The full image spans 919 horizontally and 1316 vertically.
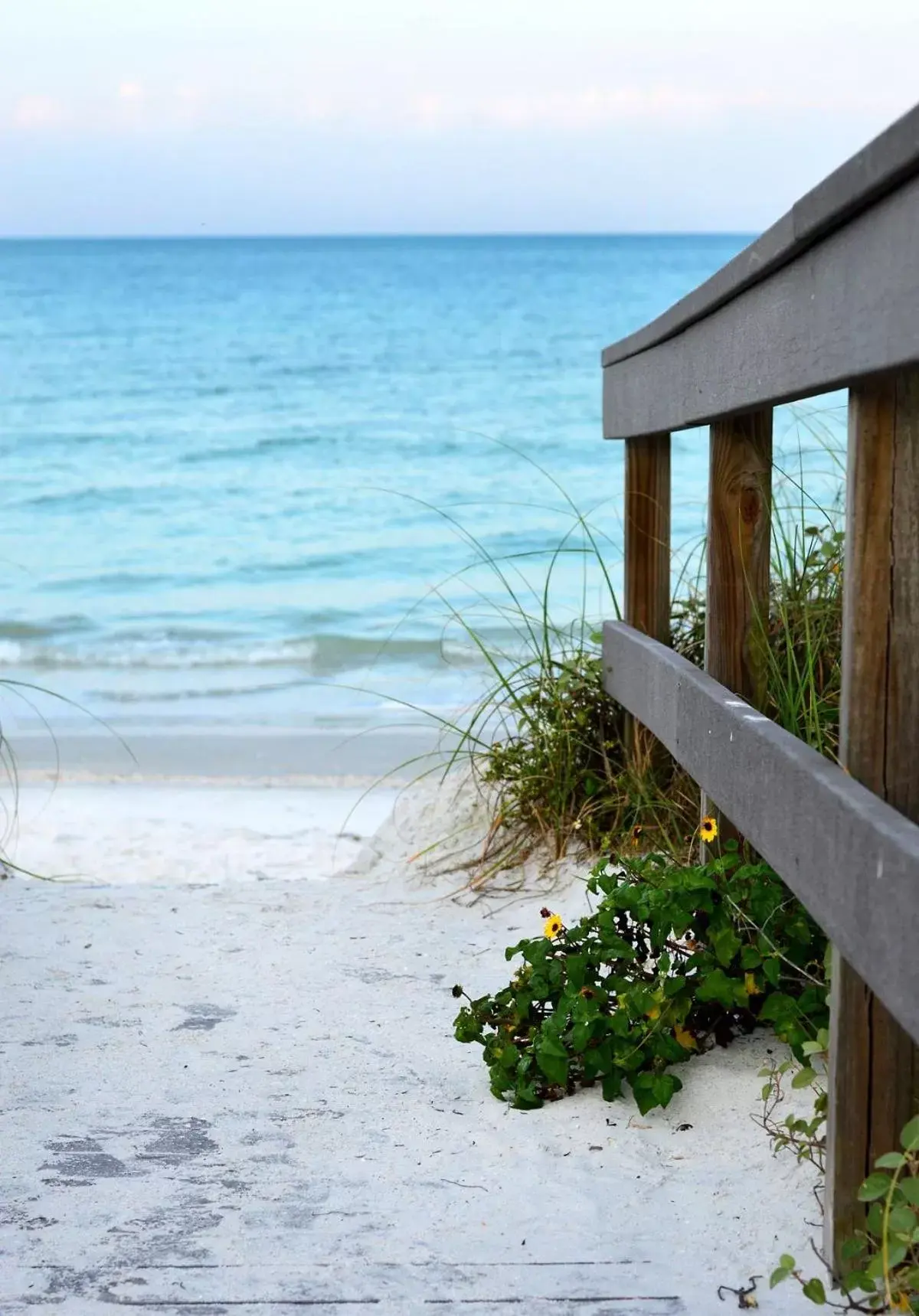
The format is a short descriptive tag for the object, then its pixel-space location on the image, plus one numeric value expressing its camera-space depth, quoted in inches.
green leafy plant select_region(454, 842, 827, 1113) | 94.3
